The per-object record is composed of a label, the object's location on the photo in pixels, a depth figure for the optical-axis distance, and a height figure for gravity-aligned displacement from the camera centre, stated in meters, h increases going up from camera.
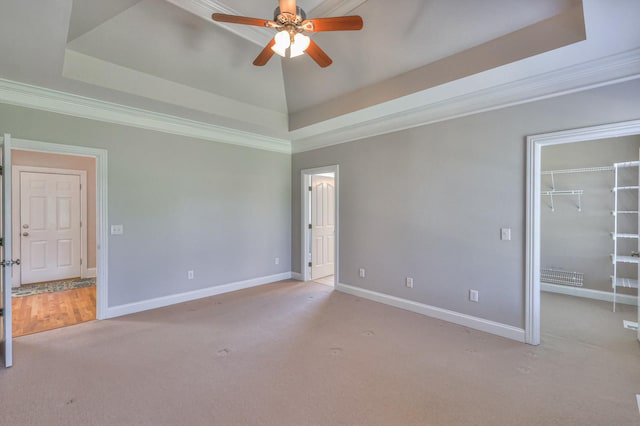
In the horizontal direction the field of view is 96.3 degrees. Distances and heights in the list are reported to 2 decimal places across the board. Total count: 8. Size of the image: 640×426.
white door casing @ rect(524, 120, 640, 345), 2.90 -0.30
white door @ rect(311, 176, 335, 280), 5.60 -0.29
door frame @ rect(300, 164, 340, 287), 5.45 -0.18
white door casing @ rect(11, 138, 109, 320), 3.58 -0.28
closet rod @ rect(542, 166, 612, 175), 4.15 +0.64
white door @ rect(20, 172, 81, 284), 5.17 -0.28
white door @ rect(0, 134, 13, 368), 2.49 -0.30
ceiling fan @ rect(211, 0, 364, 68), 2.03 +1.36
